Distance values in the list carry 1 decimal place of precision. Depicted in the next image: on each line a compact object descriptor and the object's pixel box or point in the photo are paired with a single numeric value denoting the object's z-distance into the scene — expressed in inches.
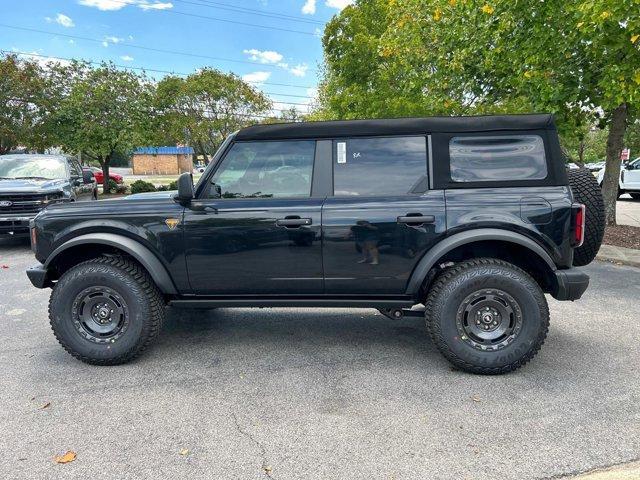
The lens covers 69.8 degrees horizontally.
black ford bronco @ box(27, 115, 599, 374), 132.1
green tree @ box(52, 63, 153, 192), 732.7
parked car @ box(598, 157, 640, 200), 642.2
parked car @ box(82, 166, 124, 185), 1074.2
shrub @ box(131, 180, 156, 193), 845.8
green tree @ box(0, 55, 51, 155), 677.9
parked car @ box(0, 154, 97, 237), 321.7
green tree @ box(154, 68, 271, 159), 959.0
